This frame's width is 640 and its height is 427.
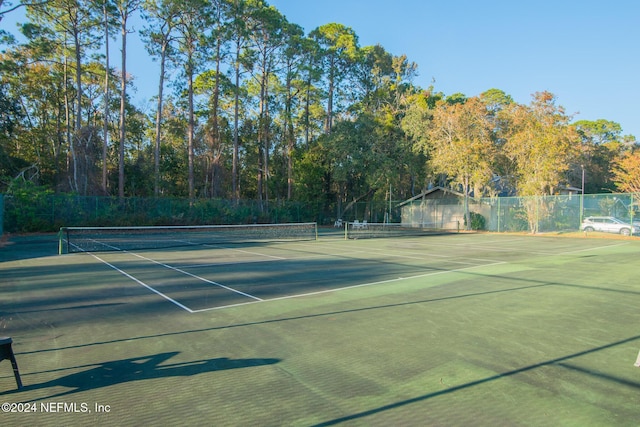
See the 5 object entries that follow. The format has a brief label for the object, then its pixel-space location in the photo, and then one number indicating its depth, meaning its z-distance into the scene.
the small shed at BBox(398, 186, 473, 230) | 36.91
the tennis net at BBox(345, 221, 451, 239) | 28.83
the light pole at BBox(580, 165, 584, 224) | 28.10
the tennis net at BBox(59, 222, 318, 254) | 19.72
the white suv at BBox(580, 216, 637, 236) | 26.08
